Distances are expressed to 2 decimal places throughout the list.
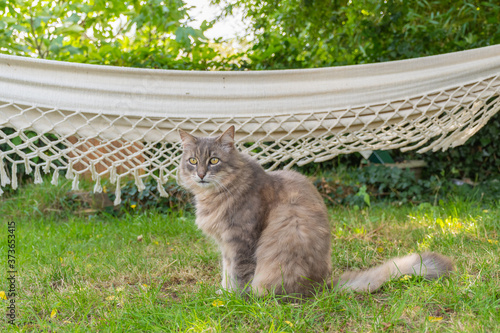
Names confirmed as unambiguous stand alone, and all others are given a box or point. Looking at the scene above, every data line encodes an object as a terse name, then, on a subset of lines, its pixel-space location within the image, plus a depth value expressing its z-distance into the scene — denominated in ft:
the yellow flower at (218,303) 5.14
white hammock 6.91
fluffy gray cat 5.43
